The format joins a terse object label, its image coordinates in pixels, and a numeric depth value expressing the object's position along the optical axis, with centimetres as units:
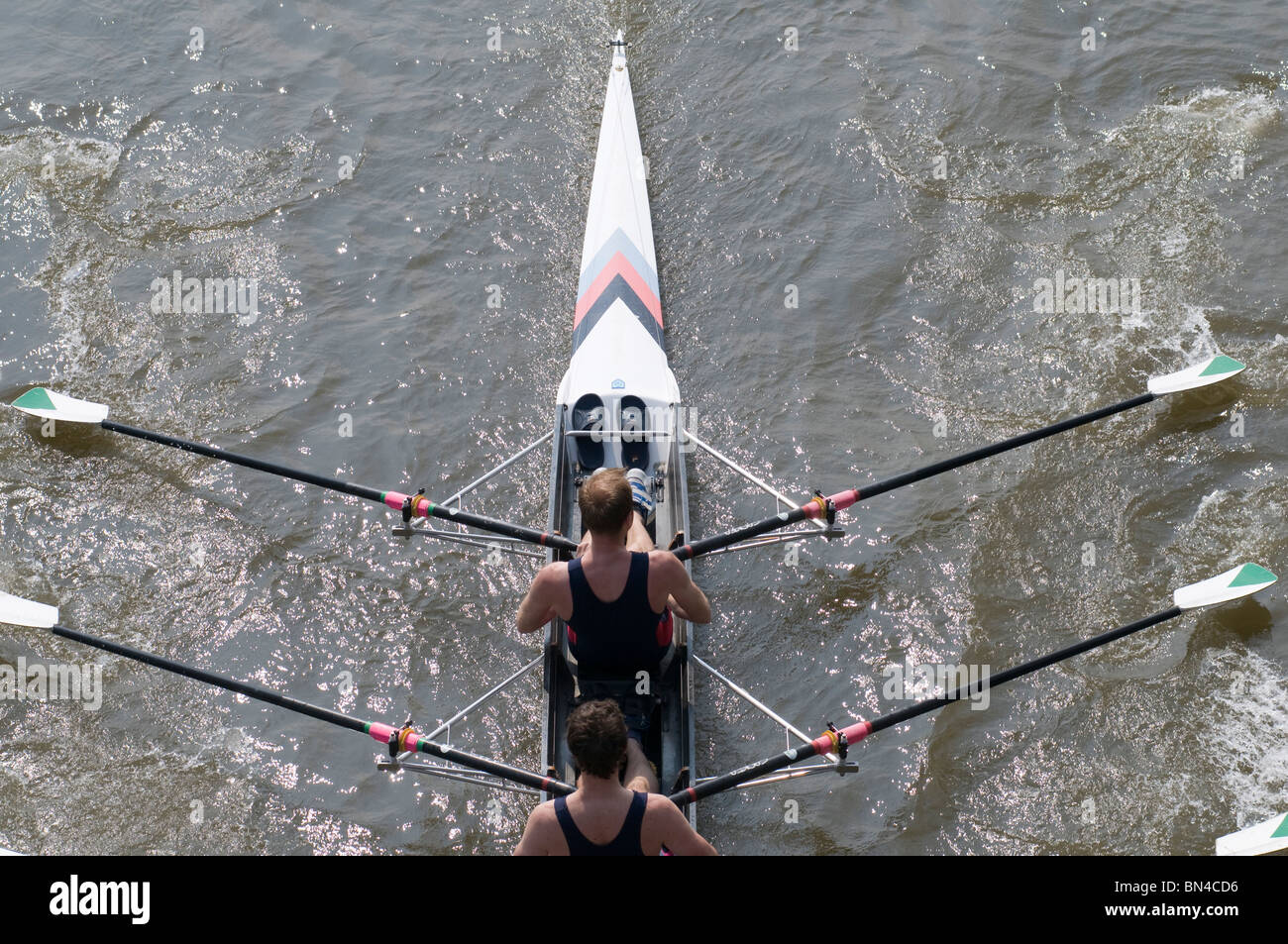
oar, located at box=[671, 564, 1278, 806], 1109
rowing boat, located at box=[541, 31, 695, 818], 1267
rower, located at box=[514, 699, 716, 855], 860
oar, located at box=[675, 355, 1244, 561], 1305
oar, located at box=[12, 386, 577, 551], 1343
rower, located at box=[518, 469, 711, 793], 1077
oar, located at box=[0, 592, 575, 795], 1124
